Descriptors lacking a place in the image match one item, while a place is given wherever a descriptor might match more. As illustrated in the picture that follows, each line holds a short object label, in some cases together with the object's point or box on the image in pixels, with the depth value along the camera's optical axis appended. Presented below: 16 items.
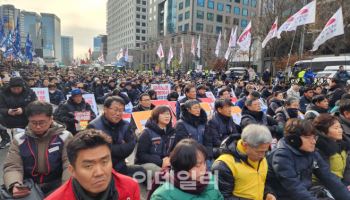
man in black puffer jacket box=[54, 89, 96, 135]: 6.43
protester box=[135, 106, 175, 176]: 4.66
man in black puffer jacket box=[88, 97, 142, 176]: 4.27
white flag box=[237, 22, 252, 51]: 16.11
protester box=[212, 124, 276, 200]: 2.96
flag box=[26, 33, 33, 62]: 32.22
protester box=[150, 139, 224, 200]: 2.38
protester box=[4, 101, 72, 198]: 3.17
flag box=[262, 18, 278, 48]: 14.75
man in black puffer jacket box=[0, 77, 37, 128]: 6.11
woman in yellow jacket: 3.78
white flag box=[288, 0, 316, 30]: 11.87
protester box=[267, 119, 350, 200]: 3.24
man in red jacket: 2.05
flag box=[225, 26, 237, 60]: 19.73
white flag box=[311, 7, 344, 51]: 10.84
